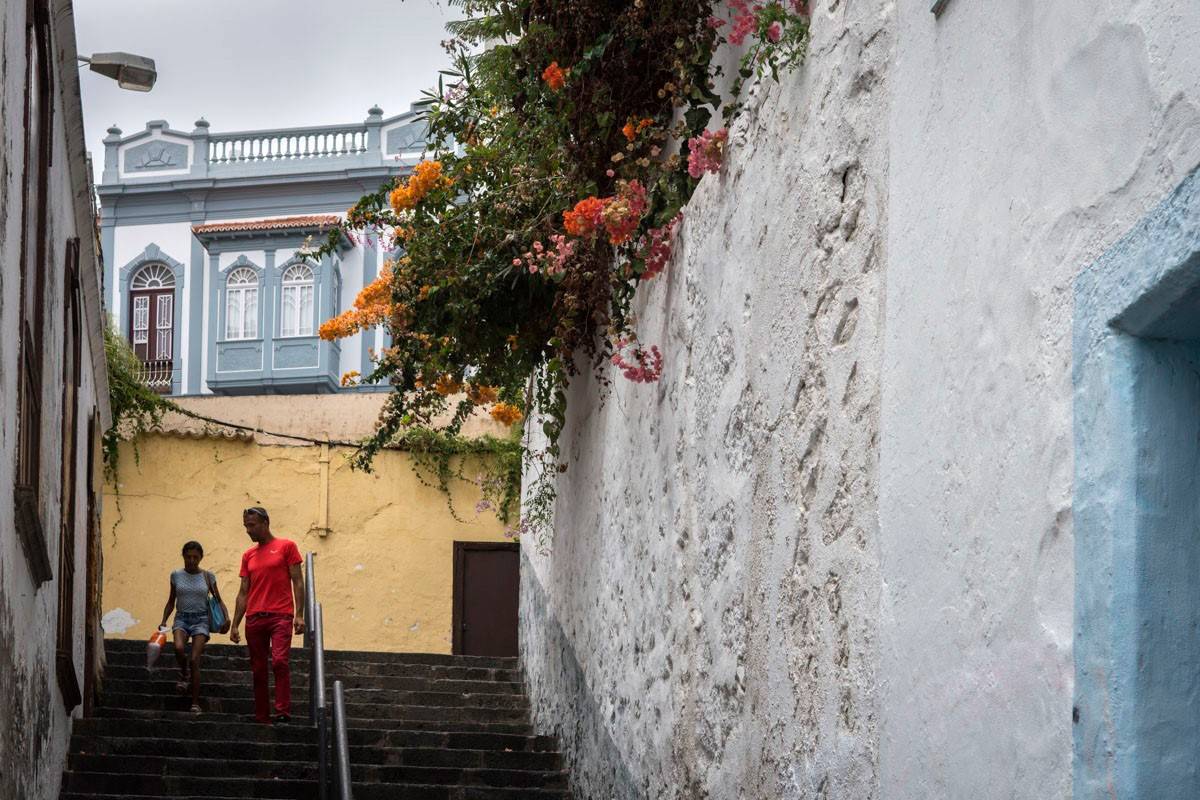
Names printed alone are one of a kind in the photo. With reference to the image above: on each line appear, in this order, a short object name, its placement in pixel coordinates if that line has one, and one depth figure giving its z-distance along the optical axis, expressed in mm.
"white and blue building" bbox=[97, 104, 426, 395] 31641
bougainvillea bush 6473
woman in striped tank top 11555
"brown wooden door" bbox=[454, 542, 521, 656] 18172
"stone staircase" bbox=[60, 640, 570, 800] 9422
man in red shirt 10594
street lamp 9672
